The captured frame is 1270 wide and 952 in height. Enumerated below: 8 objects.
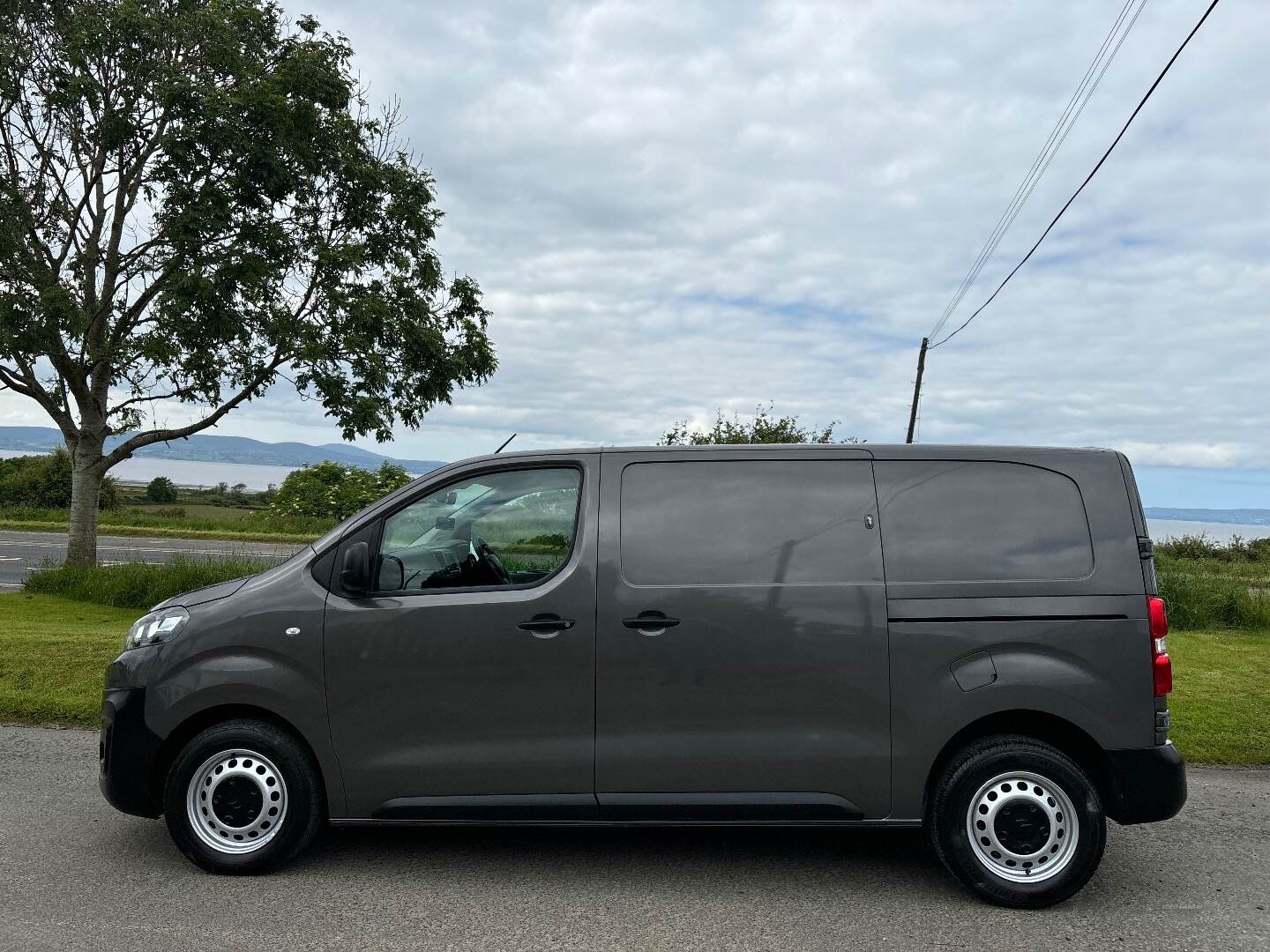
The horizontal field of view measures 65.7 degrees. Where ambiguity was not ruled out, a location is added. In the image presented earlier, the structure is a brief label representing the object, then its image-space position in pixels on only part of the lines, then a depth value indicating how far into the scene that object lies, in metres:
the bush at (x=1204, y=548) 20.20
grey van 4.26
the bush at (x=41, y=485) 37.91
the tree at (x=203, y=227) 13.11
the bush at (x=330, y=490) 32.32
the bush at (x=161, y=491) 41.19
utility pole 30.94
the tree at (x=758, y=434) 30.75
